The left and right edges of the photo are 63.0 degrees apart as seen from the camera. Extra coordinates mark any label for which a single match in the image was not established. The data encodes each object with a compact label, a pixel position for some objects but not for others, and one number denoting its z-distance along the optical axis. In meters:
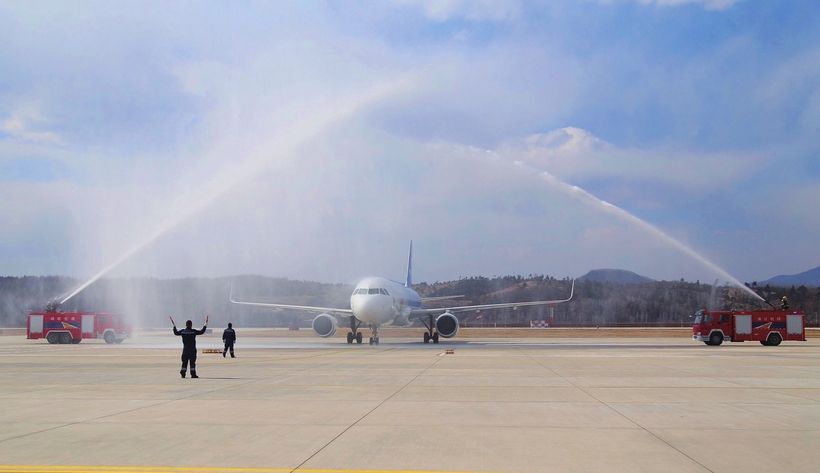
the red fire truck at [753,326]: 44.56
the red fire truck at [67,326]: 48.97
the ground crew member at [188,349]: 19.44
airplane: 42.03
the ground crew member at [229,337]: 30.11
